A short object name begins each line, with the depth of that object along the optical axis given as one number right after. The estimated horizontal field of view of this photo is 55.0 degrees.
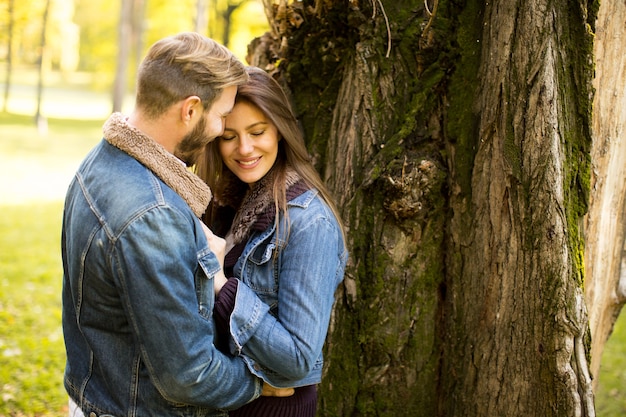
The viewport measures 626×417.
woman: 2.27
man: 1.99
